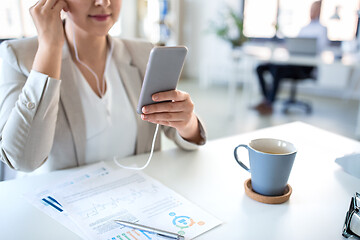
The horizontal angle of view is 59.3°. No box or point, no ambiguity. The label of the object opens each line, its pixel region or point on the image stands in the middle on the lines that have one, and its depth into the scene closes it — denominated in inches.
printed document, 21.2
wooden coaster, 24.5
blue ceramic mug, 23.6
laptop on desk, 132.2
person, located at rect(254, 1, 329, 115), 144.9
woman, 28.3
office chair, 142.6
